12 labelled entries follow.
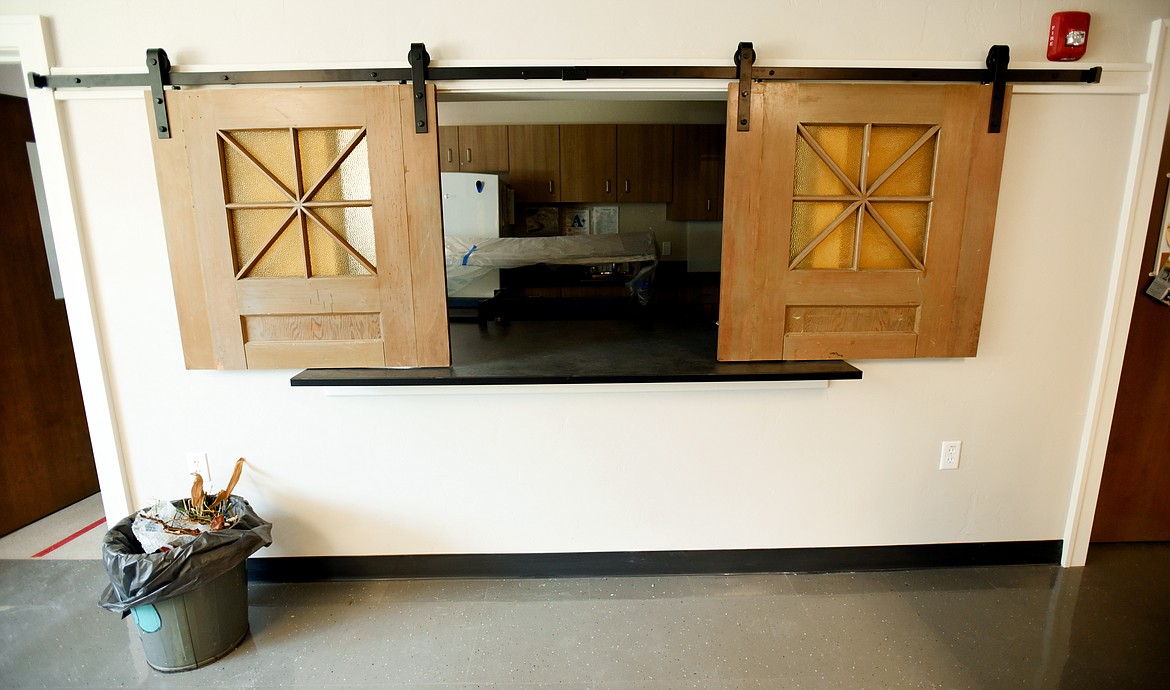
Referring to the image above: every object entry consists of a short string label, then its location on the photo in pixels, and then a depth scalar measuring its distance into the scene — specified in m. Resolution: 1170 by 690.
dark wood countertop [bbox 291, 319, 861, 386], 1.83
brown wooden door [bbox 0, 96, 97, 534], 2.37
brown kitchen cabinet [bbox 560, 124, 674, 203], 4.41
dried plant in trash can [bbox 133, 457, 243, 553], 1.73
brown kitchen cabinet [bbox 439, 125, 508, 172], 4.39
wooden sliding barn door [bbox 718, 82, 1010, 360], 1.75
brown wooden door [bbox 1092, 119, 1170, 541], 2.10
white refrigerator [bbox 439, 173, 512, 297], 3.51
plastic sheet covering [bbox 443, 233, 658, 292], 2.63
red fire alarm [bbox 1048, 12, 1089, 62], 1.74
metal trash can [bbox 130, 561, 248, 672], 1.68
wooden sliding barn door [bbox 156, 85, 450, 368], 1.72
